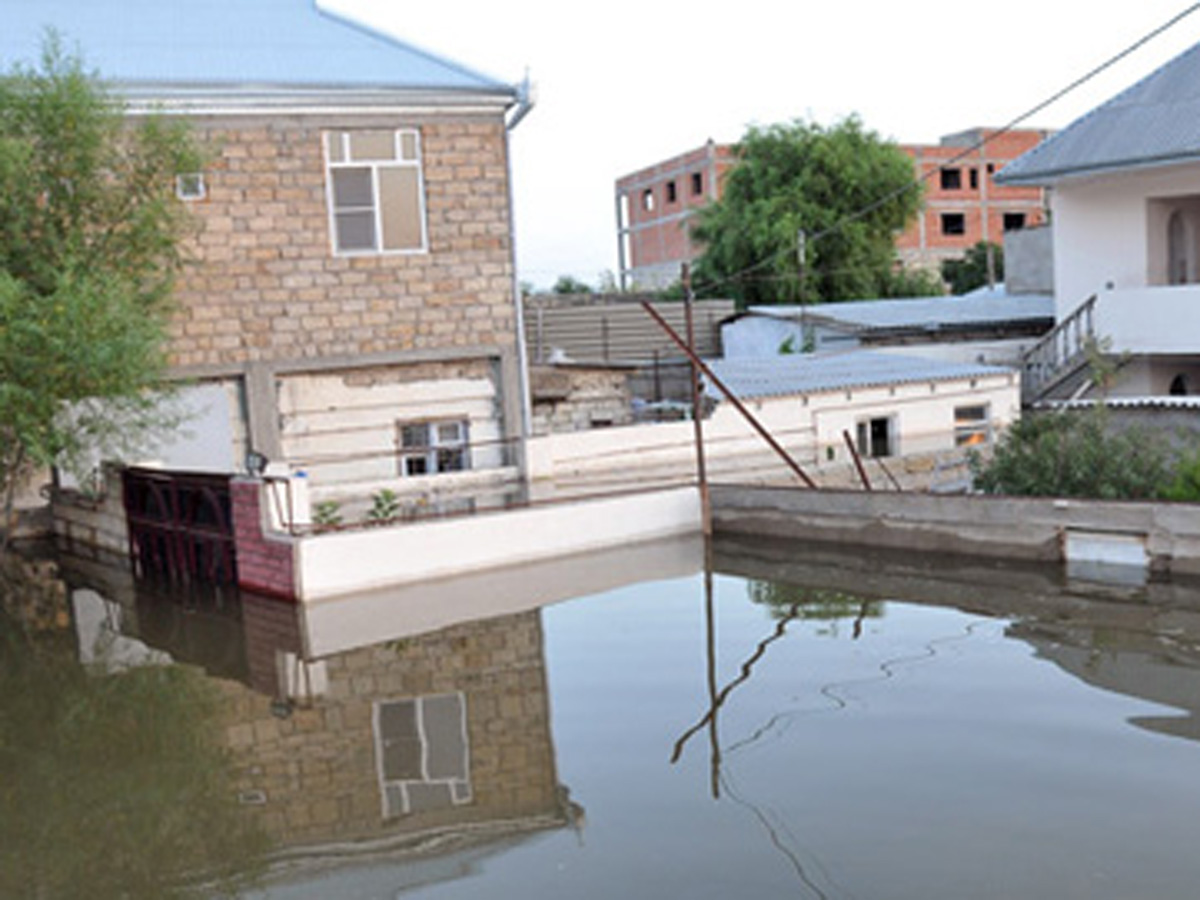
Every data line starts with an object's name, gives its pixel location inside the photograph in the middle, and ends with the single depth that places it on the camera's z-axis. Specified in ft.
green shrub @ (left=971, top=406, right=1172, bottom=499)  49.67
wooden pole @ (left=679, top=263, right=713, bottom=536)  55.06
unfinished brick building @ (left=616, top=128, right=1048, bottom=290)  177.17
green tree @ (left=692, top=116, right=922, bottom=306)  129.90
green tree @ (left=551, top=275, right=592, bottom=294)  153.38
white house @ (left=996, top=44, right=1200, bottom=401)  72.28
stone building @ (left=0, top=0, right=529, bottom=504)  61.31
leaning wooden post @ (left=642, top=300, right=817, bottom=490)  54.75
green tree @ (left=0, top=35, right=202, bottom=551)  49.32
